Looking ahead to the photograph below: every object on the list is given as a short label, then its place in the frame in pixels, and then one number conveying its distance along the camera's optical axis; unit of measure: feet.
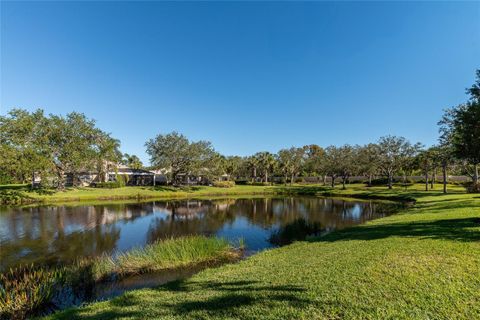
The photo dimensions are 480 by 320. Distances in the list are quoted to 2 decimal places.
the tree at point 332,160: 207.98
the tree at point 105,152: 175.11
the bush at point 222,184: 220.00
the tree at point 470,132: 41.68
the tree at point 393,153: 187.93
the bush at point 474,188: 119.40
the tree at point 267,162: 271.08
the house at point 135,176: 222.11
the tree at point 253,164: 282.23
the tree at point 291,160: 260.01
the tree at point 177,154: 198.18
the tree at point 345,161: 203.62
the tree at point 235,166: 279.49
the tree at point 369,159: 195.42
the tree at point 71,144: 155.84
